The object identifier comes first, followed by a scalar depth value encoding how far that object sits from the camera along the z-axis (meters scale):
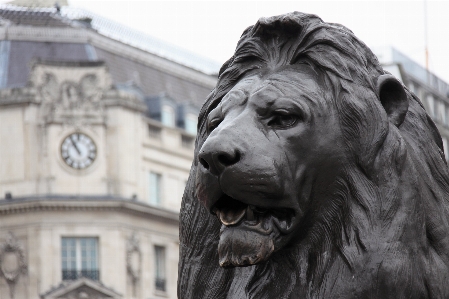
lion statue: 4.88
